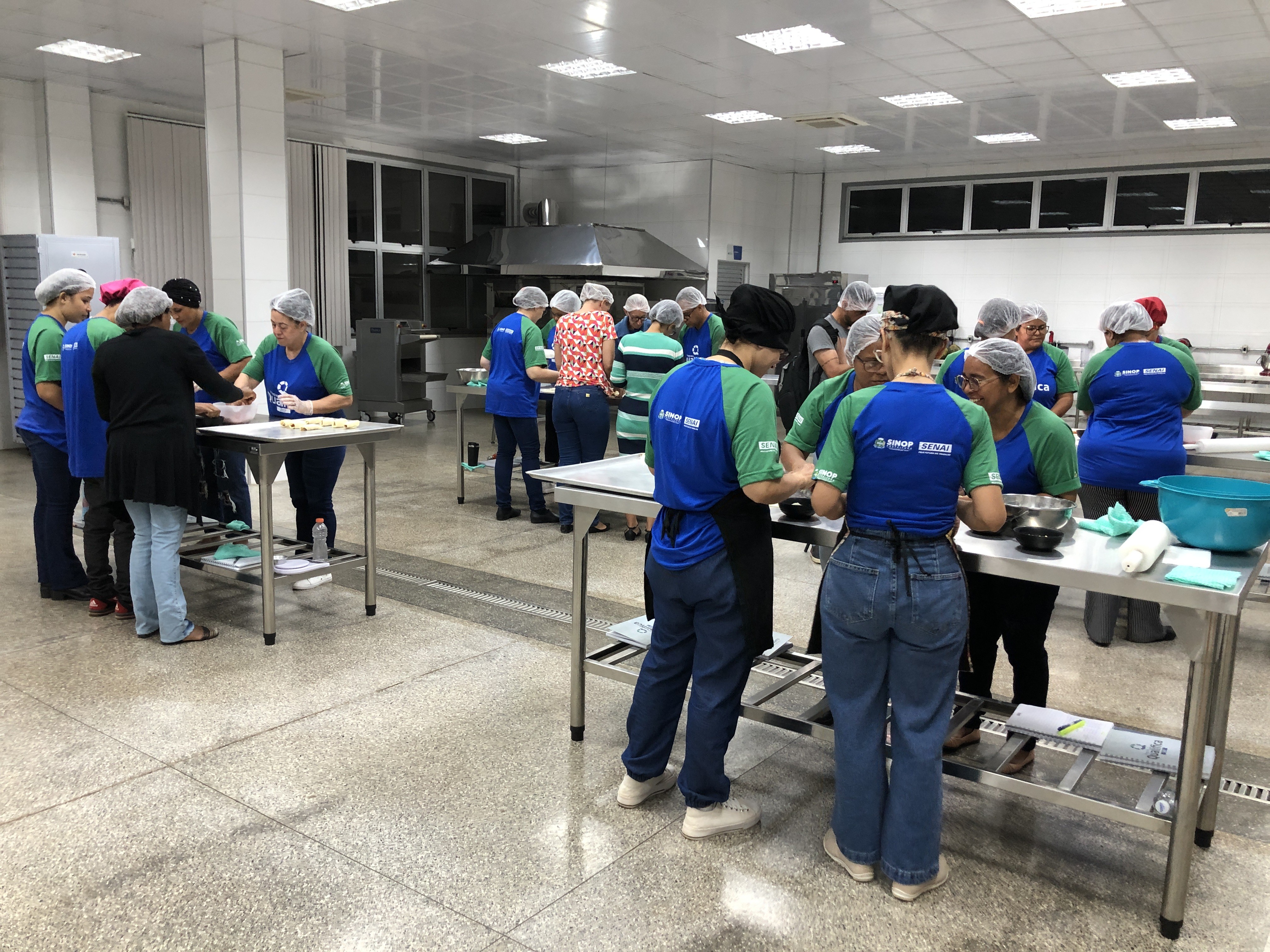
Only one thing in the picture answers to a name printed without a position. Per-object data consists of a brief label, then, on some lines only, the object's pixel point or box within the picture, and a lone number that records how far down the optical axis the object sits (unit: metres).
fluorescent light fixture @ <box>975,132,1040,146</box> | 9.55
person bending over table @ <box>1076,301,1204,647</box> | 4.17
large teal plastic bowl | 2.45
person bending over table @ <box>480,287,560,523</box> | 6.31
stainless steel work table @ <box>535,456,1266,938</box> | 2.17
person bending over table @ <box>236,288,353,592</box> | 4.66
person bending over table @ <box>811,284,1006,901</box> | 2.21
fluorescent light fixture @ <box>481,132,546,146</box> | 10.66
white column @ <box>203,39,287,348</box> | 7.19
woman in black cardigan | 3.77
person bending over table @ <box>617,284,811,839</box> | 2.40
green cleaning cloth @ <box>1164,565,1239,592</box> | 2.13
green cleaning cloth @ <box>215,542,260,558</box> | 4.38
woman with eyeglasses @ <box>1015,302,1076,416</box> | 4.23
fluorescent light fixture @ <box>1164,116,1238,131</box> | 8.66
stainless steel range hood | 10.73
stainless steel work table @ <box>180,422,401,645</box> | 3.96
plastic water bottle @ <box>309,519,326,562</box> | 4.50
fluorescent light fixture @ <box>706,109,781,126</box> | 9.02
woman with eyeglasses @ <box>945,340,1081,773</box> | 2.72
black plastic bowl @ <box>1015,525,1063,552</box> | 2.36
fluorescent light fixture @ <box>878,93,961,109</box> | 8.01
